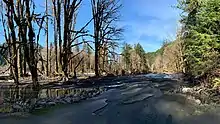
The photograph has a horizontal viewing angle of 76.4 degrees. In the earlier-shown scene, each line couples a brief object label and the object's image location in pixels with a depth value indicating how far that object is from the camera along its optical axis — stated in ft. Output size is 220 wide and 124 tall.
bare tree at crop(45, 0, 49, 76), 49.98
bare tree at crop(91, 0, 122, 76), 46.32
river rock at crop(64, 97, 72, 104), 16.04
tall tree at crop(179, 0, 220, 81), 20.04
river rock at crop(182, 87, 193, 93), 20.84
